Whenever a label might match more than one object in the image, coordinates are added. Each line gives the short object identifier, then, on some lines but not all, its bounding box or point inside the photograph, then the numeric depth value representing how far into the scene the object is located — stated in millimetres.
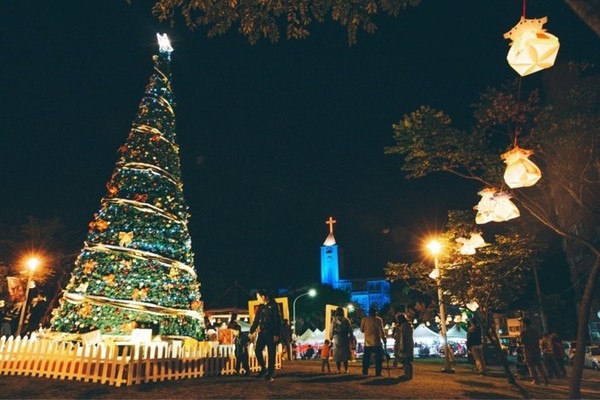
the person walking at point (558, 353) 14215
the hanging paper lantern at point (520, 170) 6285
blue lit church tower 112062
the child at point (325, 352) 12630
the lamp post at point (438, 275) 14102
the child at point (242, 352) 10906
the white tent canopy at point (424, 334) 32719
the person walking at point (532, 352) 10664
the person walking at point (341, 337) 10859
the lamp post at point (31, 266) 17625
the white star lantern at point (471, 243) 10836
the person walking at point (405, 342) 10398
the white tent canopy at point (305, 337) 33281
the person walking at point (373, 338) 10328
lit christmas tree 11180
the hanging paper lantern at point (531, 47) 5004
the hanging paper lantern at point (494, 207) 7332
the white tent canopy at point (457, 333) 30891
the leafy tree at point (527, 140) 7617
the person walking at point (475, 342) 13283
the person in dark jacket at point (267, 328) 8789
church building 112688
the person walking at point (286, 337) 15039
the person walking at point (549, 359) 13820
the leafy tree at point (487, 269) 11805
